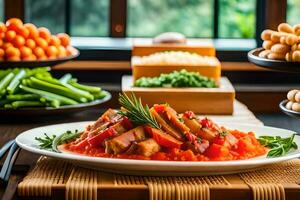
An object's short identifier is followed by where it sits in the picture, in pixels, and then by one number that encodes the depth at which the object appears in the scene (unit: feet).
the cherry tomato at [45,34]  12.58
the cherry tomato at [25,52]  12.00
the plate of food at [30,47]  11.94
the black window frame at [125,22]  17.80
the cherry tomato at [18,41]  12.17
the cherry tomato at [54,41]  12.52
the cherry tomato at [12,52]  11.94
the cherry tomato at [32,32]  12.50
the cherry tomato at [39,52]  12.12
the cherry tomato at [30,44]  12.22
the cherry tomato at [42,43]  12.29
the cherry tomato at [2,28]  12.31
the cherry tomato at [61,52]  12.42
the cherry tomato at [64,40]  12.79
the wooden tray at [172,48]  15.16
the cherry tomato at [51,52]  12.24
